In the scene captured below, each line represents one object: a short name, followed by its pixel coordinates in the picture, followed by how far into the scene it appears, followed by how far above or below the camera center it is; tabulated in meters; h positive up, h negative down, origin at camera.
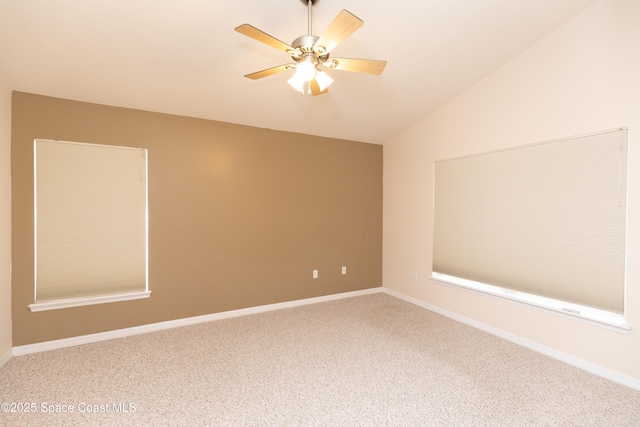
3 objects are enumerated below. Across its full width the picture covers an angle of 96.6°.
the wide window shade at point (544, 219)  2.42 -0.07
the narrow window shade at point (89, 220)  2.85 -0.08
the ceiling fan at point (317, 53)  1.57 +1.02
